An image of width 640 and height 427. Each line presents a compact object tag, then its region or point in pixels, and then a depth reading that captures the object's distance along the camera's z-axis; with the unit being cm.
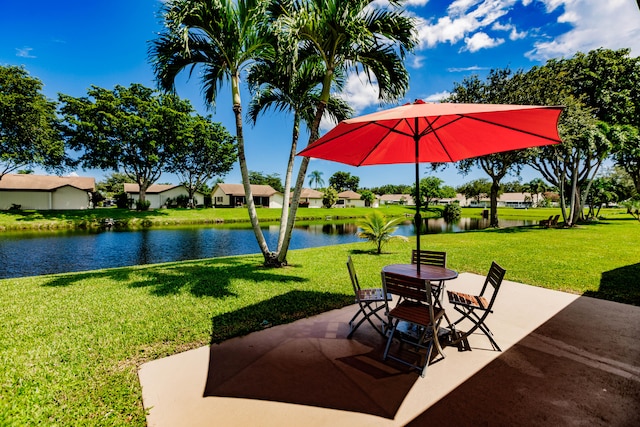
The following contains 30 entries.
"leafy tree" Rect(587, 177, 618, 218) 2750
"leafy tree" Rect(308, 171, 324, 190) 9241
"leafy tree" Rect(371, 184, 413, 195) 12812
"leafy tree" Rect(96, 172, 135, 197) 7431
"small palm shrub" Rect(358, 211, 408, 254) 1142
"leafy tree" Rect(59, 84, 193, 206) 3334
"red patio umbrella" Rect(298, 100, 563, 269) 288
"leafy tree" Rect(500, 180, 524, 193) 11024
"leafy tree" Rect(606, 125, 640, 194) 1727
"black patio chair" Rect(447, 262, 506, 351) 353
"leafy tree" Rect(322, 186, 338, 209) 6334
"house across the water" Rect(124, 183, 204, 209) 5175
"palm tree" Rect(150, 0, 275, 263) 654
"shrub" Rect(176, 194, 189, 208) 5181
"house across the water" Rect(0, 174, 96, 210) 3659
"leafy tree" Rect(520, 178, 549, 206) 8124
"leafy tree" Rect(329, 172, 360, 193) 9519
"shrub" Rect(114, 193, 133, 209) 4484
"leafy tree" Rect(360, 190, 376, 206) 7806
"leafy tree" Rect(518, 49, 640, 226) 1753
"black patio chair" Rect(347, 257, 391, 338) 389
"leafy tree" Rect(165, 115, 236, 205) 4000
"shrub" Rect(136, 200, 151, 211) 3741
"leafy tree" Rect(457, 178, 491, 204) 8752
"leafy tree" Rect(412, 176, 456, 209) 6612
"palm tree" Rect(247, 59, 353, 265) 842
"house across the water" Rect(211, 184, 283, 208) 5731
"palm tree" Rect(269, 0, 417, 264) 624
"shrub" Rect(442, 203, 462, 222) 4353
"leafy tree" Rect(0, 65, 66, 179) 2789
